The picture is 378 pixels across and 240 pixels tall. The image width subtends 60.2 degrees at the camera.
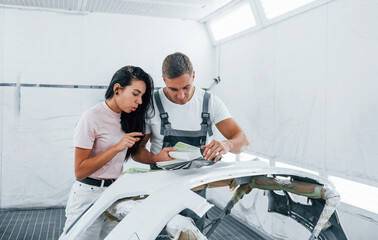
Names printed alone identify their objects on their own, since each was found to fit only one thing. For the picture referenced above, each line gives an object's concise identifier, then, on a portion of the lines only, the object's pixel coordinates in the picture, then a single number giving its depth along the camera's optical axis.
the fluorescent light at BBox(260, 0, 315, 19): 2.92
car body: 1.02
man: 1.87
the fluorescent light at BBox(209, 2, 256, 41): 3.68
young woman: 1.60
